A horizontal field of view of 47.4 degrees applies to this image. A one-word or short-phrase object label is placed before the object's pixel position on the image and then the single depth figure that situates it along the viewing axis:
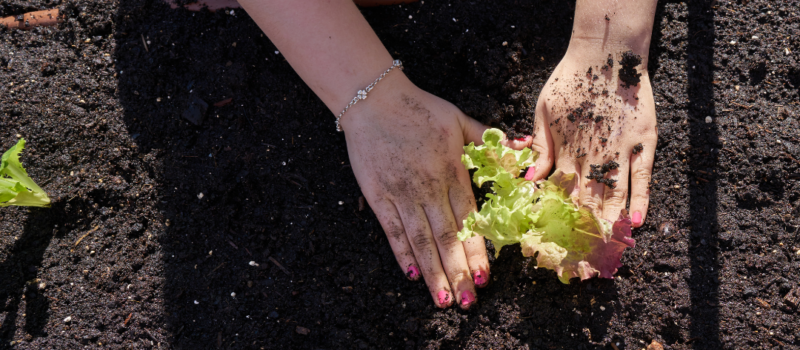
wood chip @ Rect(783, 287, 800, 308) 0.67
